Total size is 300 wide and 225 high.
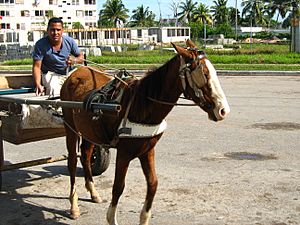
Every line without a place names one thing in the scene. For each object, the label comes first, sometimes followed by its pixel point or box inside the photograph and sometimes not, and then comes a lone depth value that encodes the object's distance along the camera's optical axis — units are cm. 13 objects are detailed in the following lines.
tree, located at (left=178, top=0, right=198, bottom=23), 13612
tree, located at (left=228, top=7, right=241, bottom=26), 14200
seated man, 677
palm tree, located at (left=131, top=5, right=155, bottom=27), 13762
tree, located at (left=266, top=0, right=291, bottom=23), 11069
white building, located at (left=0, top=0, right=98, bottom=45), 8506
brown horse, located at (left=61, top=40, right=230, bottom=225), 457
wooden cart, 633
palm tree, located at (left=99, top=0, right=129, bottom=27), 12800
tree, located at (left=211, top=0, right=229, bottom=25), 13812
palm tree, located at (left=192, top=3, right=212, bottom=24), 12988
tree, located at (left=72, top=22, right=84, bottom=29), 10011
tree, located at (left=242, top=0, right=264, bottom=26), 12850
